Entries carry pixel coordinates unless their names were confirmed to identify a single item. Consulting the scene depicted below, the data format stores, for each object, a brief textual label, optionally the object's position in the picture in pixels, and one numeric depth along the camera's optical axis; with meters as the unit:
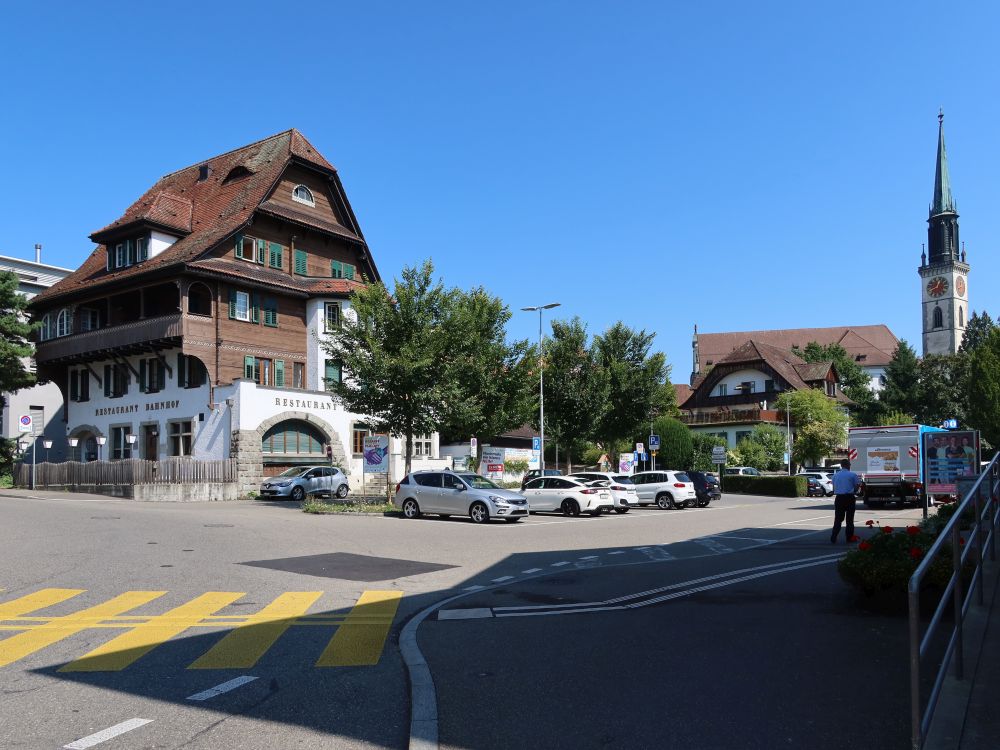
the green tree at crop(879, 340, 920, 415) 88.00
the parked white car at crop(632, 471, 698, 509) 36.94
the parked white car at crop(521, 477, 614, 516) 30.92
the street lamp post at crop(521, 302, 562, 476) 40.84
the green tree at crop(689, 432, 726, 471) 62.25
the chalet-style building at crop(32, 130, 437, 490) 40.84
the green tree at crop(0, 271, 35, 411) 43.62
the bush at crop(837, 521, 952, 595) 9.71
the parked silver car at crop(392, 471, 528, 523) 26.64
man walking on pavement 18.55
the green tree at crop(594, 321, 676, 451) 50.53
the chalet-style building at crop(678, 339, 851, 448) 79.31
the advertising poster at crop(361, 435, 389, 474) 32.38
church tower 130.88
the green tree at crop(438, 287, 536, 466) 41.59
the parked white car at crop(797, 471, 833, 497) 47.53
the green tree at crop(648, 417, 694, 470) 61.19
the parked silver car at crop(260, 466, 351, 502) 37.16
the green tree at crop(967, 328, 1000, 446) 68.06
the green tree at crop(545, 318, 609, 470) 48.88
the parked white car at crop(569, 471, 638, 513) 33.56
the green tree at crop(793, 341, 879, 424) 93.25
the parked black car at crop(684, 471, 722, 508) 37.28
